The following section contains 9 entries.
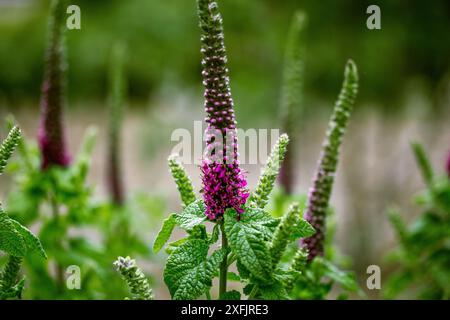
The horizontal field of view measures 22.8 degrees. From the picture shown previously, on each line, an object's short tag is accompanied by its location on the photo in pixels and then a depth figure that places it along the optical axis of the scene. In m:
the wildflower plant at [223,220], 0.67
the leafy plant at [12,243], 0.67
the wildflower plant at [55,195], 0.94
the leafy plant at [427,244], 1.00
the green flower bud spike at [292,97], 0.98
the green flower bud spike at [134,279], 0.65
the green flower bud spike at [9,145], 0.67
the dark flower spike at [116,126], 1.06
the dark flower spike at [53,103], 0.93
